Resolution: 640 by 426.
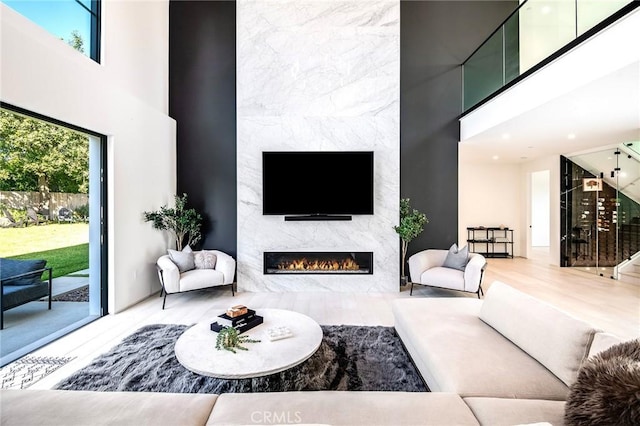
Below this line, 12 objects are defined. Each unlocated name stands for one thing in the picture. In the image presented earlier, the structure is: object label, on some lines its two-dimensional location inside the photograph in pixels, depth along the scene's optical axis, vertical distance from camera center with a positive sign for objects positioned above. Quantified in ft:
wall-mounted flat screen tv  15.69 +1.58
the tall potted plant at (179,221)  14.79 -0.44
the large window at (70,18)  9.46 +6.96
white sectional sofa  4.10 -2.88
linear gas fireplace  16.13 -2.73
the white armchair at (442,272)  13.57 -2.92
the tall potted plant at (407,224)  15.34 -0.63
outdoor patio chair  8.70 -2.21
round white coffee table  5.97 -3.13
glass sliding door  8.77 -0.31
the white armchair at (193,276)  13.14 -2.98
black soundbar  15.79 -0.25
